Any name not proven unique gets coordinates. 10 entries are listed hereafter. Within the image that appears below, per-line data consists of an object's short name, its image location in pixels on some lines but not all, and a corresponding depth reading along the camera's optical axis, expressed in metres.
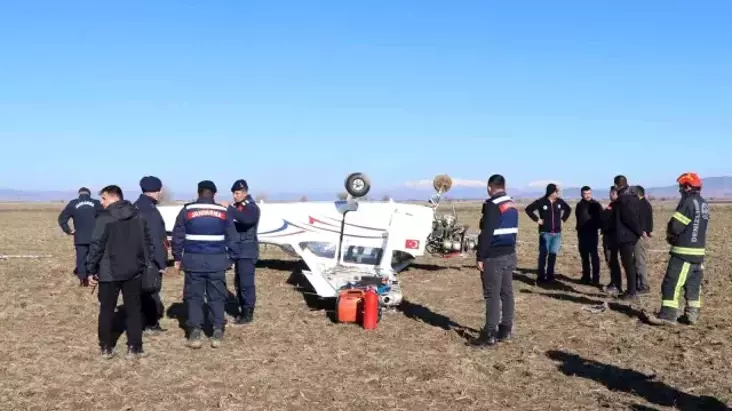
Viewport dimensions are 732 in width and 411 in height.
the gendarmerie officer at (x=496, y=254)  8.28
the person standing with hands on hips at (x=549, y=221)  13.40
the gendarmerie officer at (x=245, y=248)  9.43
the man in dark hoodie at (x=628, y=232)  11.23
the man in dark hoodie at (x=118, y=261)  7.54
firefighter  9.32
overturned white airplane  11.86
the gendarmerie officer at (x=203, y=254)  8.24
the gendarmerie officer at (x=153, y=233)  8.85
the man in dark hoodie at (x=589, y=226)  13.47
